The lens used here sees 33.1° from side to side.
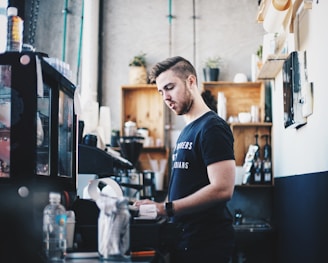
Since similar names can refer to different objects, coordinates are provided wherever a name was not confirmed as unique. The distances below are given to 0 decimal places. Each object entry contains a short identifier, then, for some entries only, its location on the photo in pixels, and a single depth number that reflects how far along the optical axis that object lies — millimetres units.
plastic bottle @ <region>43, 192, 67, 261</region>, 1905
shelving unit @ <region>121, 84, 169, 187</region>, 6430
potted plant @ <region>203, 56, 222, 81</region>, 6336
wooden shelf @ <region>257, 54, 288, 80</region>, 4984
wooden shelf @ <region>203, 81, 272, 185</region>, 6184
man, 2359
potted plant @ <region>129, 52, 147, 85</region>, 6353
